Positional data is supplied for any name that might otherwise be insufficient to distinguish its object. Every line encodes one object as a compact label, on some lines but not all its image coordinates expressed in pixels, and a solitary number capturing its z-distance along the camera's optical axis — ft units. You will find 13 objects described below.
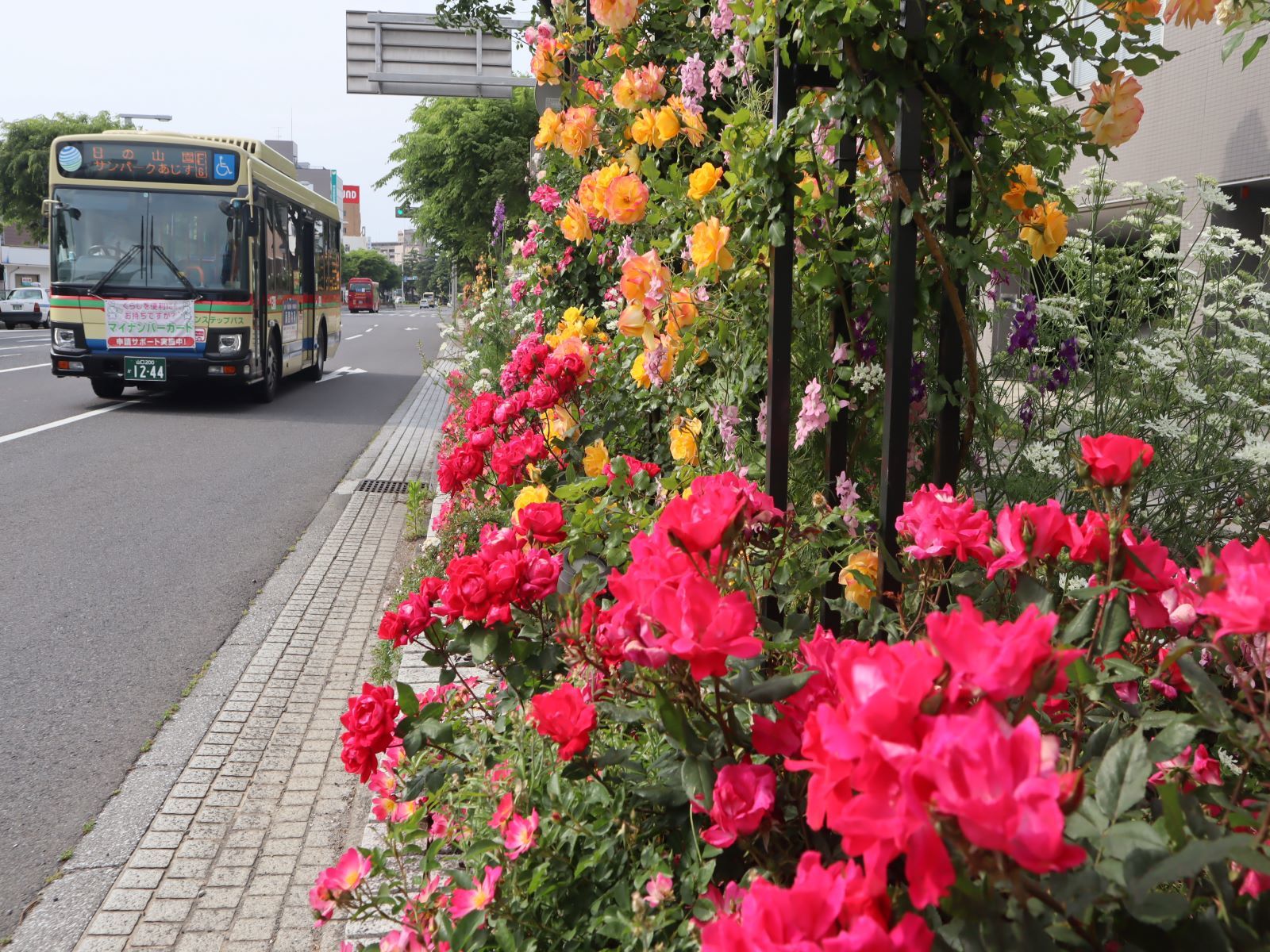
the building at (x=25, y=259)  245.04
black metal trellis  7.29
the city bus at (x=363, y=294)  267.80
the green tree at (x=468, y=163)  78.12
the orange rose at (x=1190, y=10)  8.41
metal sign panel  61.67
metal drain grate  28.81
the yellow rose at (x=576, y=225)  13.75
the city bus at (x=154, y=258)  40.83
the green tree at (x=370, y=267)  451.94
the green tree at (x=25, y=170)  176.60
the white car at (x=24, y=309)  123.03
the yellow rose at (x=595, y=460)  11.17
